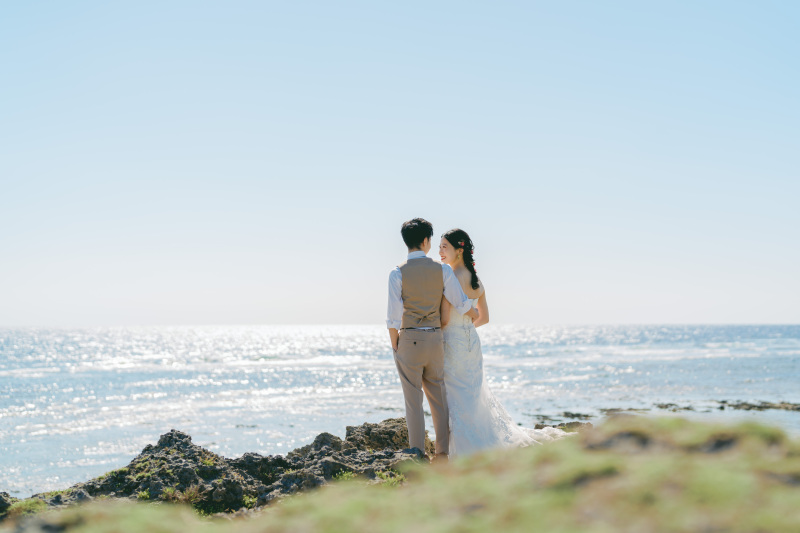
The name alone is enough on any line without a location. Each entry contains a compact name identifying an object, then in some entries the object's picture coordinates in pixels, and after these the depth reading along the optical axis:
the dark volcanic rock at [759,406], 28.65
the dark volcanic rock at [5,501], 6.66
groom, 8.31
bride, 8.84
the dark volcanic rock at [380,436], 10.10
